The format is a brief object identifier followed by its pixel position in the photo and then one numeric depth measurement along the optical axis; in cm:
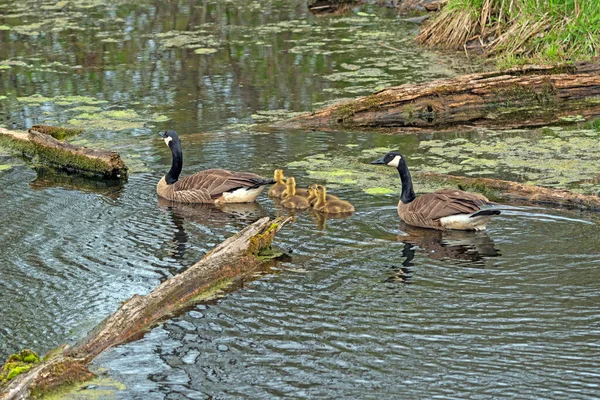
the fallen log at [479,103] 1388
